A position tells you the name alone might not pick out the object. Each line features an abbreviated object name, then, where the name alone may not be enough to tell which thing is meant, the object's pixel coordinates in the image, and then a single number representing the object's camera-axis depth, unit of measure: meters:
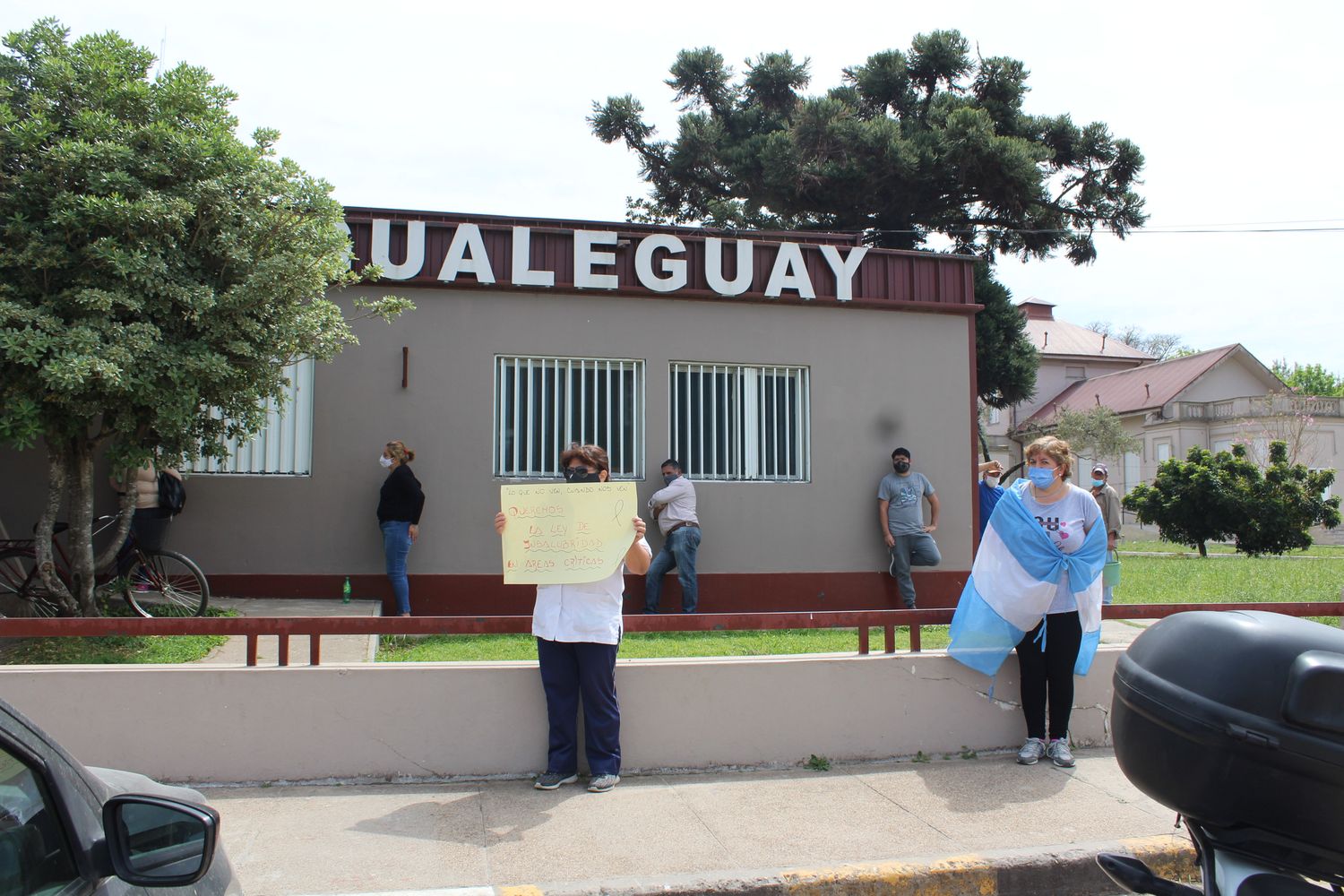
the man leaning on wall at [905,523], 10.54
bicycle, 8.02
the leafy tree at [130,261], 6.78
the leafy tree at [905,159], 24.53
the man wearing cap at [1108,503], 11.50
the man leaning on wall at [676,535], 9.80
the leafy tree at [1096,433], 40.94
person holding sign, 5.18
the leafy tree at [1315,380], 61.97
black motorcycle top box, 2.34
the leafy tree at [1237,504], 22.50
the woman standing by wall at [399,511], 9.09
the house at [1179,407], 41.16
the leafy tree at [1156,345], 64.75
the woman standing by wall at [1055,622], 5.62
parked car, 1.77
